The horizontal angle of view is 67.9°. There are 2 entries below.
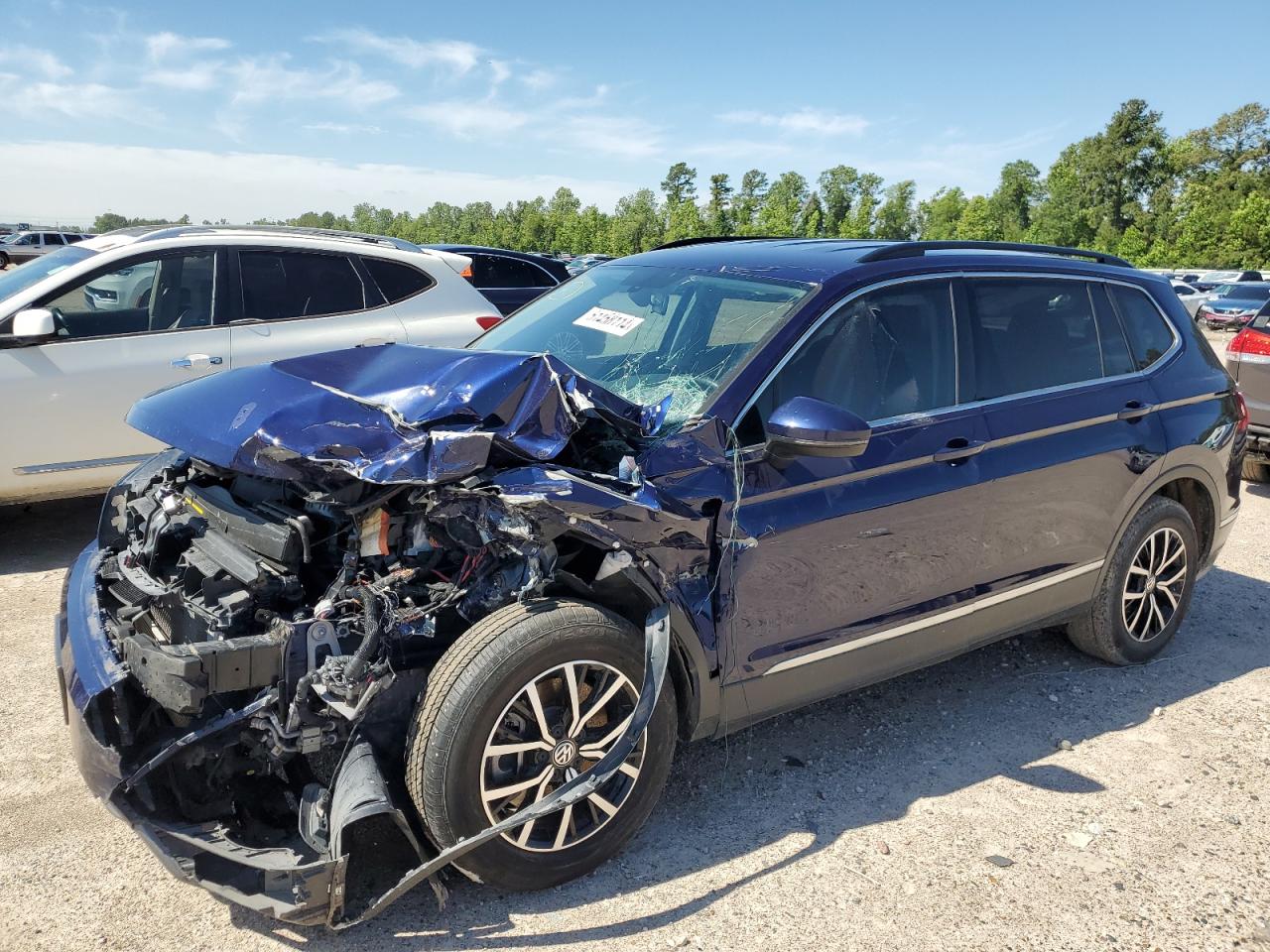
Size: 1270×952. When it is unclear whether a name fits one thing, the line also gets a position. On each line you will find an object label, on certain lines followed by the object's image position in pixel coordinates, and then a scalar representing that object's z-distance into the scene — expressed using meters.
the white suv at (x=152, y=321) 5.41
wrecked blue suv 2.55
